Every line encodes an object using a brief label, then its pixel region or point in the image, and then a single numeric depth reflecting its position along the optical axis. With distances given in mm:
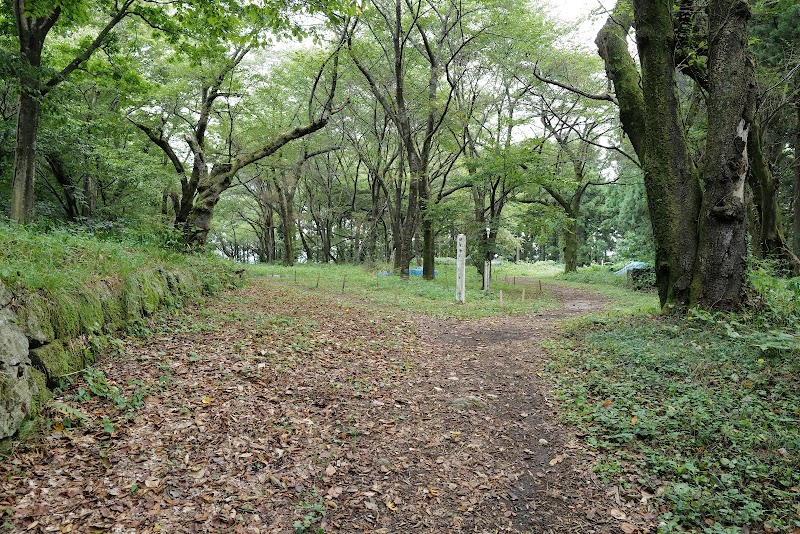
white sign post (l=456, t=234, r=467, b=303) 11711
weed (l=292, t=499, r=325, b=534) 2863
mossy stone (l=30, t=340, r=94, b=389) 3506
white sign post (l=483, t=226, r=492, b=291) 15133
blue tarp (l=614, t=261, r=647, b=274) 17414
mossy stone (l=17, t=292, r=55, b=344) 3469
